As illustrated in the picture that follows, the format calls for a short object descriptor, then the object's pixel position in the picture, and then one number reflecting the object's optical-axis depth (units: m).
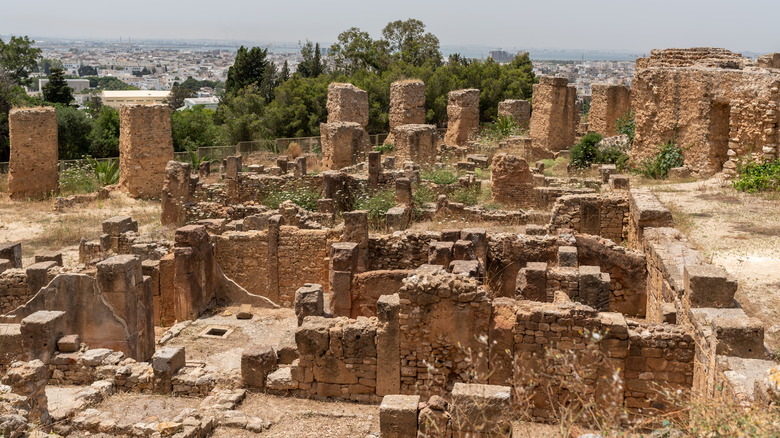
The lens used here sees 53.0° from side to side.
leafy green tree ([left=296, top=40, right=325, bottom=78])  49.09
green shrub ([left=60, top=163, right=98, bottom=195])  24.98
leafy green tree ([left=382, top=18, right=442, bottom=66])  46.25
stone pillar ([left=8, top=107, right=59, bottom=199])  23.77
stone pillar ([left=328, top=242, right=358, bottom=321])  11.60
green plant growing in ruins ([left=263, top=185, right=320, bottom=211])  18.31
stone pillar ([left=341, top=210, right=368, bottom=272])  12.88
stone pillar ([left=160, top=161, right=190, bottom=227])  18.80
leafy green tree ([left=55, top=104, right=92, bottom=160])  34.79
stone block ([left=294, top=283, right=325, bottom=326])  10.45
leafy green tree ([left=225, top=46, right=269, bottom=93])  48.41
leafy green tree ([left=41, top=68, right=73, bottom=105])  43.69
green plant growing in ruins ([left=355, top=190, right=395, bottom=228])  16.91
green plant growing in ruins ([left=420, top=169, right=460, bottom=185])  19.50
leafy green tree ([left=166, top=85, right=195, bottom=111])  76.54
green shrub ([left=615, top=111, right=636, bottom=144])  24.98
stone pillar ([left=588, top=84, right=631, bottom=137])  30.16
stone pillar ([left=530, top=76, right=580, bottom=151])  28.58
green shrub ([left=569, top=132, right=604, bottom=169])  23.00
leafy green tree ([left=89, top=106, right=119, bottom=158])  35.56
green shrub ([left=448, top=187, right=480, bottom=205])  18.11
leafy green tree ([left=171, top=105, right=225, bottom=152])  35.78
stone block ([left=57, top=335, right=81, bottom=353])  9.62
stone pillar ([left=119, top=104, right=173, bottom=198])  23.55
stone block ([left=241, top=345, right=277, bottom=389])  9.15
